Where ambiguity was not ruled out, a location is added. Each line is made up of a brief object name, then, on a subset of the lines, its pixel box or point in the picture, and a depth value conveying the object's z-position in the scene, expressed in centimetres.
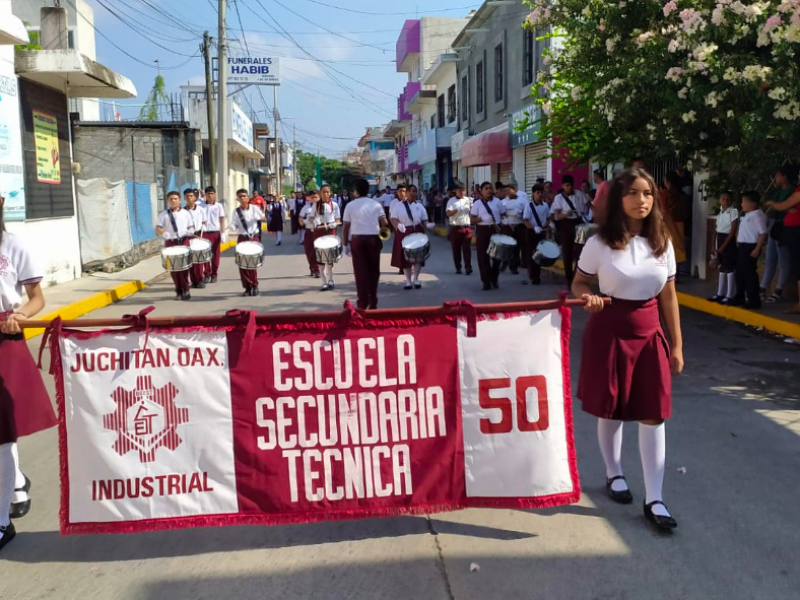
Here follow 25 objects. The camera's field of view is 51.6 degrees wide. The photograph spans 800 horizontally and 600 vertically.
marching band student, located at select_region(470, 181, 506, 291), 1354
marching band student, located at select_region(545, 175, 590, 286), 1378
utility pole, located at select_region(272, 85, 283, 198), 7266
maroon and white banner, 377
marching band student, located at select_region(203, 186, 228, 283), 1523
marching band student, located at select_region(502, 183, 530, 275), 1488
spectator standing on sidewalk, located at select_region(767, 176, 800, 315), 1013
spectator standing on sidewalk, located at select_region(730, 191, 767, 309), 1037
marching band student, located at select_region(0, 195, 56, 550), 391
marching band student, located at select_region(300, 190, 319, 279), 1457
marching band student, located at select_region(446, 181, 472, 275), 1543
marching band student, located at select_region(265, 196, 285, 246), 2862
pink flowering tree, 771
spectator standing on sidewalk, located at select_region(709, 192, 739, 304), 1104
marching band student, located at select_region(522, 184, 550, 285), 1462
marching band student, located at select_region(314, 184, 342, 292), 1452
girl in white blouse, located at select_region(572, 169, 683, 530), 402
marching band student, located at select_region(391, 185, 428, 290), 1404
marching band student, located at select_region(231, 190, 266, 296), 1454
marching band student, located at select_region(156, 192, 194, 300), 1336
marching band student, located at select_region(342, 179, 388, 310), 1089
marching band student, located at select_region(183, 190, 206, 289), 1404
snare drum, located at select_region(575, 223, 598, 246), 1260
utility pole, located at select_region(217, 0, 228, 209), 2569
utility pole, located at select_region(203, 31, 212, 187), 2914
